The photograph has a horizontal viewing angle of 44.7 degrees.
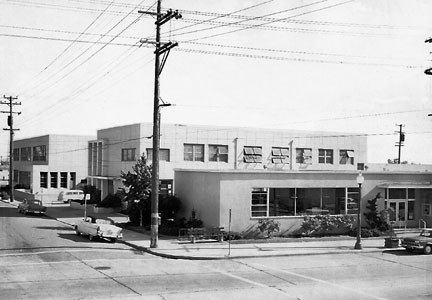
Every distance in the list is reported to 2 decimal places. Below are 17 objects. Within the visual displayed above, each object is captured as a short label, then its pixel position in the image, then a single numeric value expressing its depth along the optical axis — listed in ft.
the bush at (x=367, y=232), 115.24
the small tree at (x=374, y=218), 120.67
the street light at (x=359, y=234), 96.56
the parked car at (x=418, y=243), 94.63
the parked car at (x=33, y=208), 153.28
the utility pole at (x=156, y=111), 94.58
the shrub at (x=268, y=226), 107.34
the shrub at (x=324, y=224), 112.57
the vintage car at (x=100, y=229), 99.07
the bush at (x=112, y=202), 161.17
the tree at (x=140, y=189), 121.57
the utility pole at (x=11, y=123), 209.15
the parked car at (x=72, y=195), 200.63
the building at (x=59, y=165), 231.09
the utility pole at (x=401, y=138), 257.14
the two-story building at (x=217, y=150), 162.20
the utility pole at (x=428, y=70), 83.68
